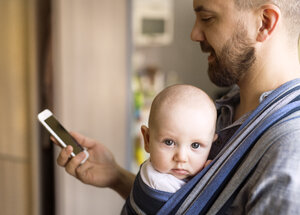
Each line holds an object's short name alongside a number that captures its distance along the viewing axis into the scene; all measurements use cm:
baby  95
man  99
